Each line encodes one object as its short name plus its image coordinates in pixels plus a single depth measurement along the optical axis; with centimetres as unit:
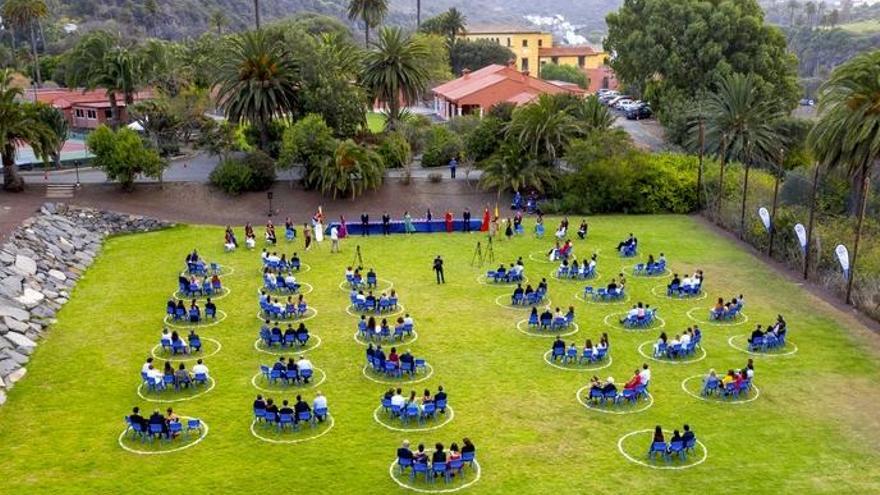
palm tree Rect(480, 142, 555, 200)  5100
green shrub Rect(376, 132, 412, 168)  5578
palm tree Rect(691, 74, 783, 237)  5250
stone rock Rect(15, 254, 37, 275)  3443
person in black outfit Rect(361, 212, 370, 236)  4512
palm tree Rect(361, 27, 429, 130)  5916
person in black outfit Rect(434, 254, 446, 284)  3601
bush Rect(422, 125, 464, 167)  5919
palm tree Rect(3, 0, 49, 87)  8706
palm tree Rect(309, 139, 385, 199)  5072
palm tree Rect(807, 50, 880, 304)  3731
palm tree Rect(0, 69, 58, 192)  4700
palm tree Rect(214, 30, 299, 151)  5425
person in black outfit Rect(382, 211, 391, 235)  4525
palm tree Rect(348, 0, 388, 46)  9794
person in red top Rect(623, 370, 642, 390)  2348
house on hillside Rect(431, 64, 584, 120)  7569
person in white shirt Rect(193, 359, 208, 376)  2492
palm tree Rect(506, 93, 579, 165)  5112
